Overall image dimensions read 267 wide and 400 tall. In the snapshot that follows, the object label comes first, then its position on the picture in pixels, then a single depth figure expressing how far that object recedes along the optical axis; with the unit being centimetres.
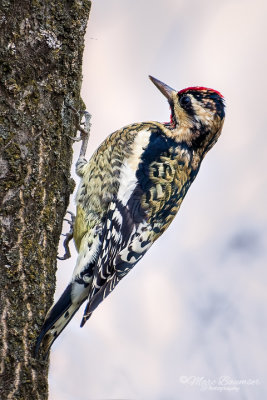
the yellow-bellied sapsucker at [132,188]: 579
